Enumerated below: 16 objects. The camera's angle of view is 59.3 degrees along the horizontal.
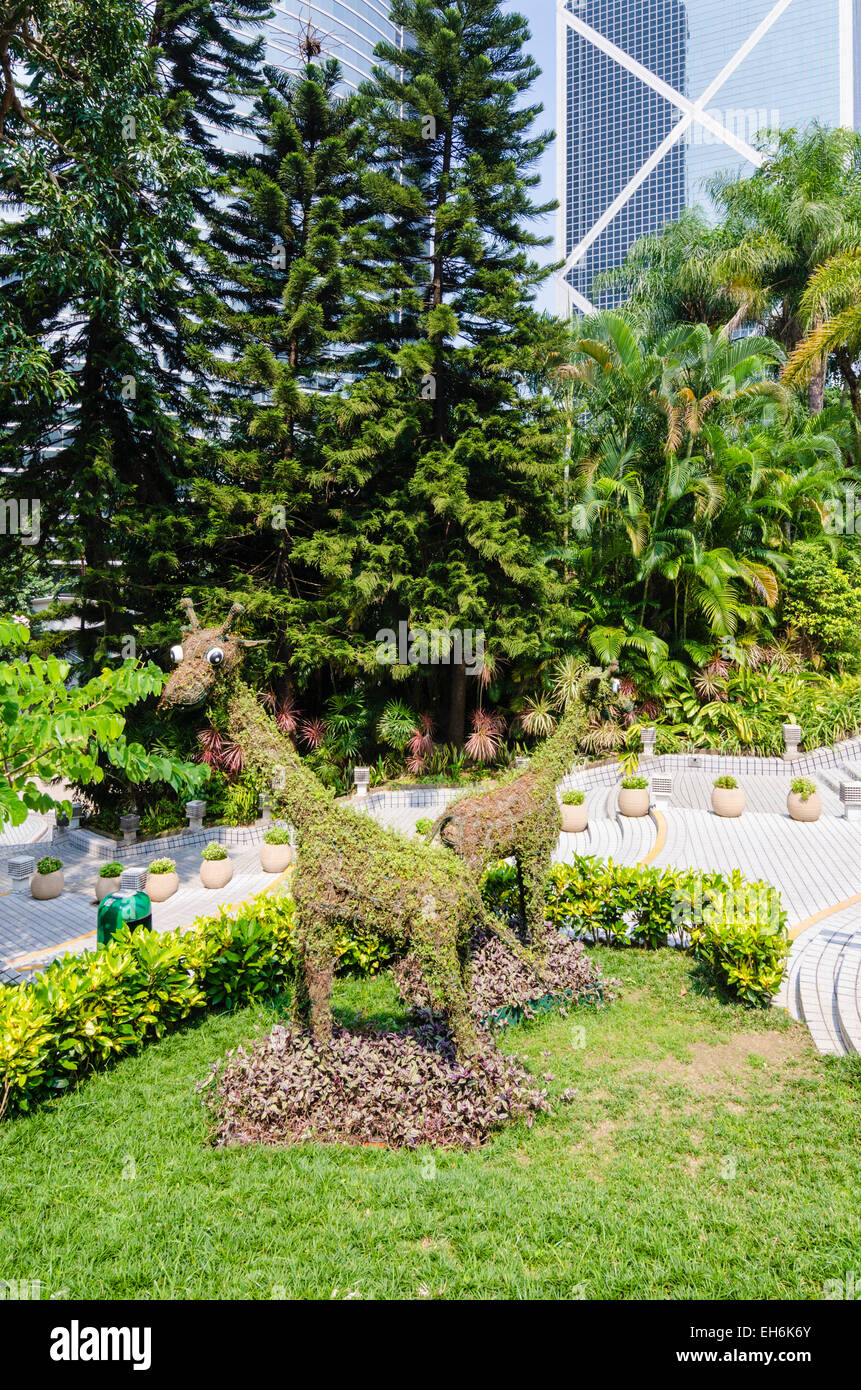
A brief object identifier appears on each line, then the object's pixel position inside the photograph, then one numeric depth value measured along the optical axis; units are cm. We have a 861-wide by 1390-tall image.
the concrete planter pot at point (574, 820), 1050
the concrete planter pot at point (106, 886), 857
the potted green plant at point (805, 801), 1028
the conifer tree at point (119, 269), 831
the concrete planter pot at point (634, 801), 1098
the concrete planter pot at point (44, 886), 891
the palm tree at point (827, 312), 1066
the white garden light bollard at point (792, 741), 1230
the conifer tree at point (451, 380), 1171
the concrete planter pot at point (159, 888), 856
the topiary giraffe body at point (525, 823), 517
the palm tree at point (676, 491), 1326
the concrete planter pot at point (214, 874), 896
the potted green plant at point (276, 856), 952
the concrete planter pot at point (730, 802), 1080
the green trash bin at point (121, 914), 651
